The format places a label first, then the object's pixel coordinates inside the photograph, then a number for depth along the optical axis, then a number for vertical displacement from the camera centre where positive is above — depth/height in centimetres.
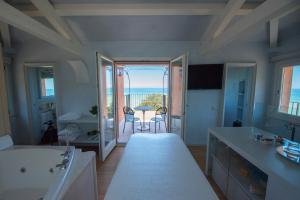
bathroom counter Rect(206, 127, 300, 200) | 98 -61
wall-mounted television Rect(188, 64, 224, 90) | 311 +33
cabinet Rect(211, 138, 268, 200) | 143 -99
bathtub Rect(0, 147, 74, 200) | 160 -93
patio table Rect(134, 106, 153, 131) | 448 -60
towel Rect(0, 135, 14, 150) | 170 -65
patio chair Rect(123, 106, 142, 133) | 424 -75
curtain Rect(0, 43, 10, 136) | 176 -25
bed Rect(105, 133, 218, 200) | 107 -77
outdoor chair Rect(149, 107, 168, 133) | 443 -80
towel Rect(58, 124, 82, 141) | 287 -90
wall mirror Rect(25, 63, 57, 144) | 326 -27
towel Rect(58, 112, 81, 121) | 287 -56
